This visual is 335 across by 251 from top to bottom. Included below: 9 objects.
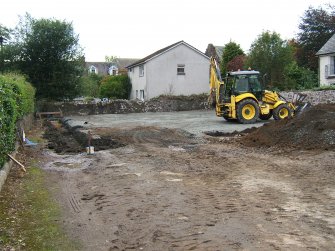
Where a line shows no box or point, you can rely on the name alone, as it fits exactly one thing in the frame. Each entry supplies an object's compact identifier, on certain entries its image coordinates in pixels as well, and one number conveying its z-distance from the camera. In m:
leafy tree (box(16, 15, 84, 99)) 37.81
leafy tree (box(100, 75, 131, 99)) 51.89
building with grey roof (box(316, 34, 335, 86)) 38.00
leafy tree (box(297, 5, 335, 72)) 44.50
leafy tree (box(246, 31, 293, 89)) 38.72
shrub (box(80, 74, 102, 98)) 39.97
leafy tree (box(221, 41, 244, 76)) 47.41
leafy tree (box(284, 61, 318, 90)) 38.44
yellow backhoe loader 22.77
